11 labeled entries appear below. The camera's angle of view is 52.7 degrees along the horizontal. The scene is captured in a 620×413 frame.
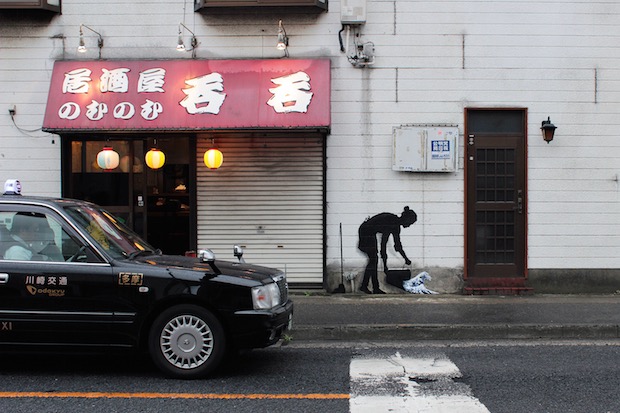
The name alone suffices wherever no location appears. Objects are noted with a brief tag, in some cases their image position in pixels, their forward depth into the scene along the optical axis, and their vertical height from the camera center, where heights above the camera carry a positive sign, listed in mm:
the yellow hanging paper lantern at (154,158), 10625 +584
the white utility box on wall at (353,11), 10539 +3067
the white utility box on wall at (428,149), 10570 +742
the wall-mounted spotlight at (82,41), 10367 +2571
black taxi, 5934 -1045
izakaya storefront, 10117 +546
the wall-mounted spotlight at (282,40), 10211 +2530
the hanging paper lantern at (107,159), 10617 +572
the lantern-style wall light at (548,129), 10398 +1068
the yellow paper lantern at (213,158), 10359 +573
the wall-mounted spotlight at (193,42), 10597 +2574
